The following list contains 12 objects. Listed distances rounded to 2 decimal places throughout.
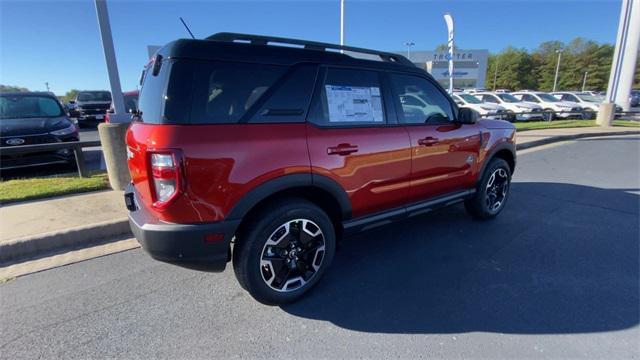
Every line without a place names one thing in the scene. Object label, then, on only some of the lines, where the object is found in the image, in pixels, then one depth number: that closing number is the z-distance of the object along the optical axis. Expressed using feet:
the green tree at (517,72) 246.68
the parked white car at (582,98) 71.46
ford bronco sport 6.93
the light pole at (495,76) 256.73
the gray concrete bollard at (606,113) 52.65
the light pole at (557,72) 216.93
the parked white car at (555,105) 67.62
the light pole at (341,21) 64.75
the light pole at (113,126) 16.25
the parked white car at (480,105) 56.50
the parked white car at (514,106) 62.34
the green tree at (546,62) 237.04
